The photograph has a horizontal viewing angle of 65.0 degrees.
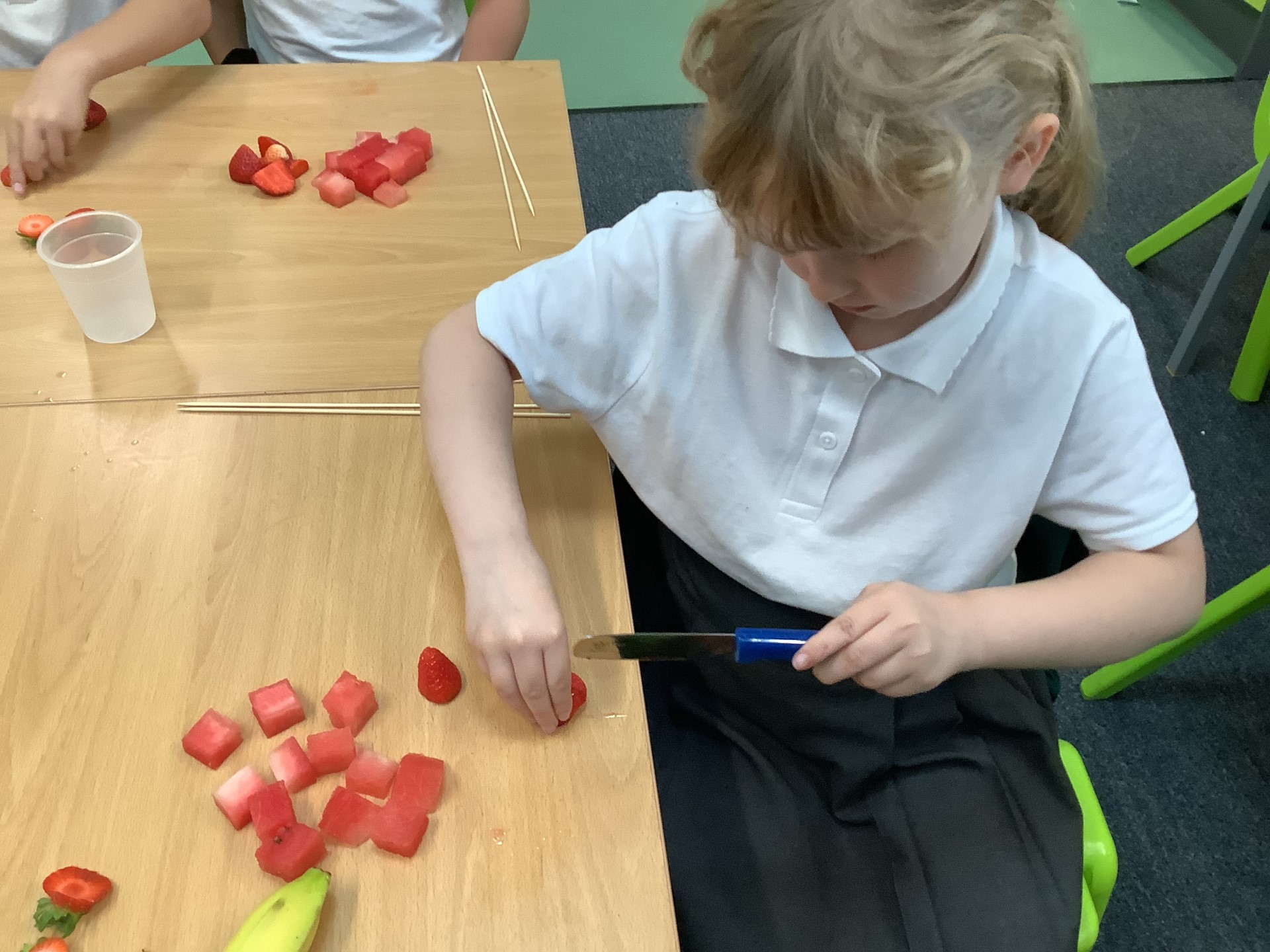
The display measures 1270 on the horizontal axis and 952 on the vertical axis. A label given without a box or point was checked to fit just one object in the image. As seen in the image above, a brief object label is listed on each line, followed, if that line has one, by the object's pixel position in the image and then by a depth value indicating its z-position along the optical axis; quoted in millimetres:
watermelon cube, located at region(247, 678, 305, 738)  677
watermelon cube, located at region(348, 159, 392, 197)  1123
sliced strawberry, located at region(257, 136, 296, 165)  1147
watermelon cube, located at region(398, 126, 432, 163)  1184
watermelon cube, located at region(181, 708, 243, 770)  658
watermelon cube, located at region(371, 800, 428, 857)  616
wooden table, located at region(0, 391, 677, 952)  603
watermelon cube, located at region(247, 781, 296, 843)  621
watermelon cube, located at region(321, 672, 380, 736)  681
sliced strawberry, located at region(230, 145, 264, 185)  1130
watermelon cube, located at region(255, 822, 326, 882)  604
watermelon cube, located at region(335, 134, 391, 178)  1133
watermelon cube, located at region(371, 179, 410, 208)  1124
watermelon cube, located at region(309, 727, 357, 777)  661
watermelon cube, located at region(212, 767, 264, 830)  632
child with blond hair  727
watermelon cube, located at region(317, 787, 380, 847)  628
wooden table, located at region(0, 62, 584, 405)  938
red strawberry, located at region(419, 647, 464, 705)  698
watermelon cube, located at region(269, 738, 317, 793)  656
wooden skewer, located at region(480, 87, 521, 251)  1100
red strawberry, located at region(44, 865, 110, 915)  585
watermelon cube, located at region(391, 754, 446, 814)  640
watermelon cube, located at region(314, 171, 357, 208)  1118
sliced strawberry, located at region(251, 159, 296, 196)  1123
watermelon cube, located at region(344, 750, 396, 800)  657
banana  559
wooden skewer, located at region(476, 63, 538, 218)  1144
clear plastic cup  912
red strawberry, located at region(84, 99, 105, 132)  1198
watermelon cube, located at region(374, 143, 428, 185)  1143
